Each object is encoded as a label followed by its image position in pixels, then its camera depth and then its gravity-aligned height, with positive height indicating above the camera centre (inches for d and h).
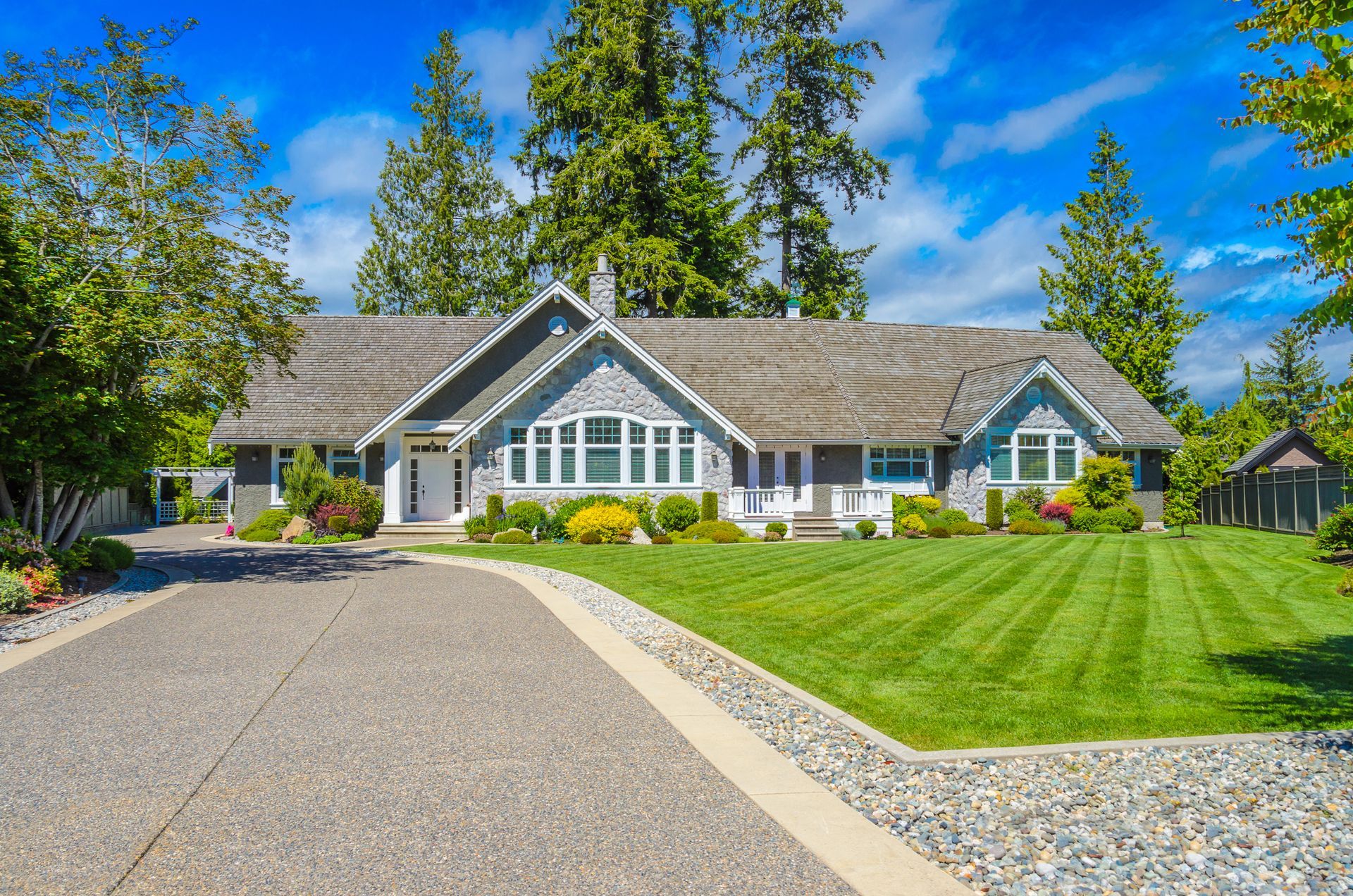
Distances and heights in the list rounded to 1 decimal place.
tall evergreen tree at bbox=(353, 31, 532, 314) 1674.5 +467.4
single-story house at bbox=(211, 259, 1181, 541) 981.2 +70.5
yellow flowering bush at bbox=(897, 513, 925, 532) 1000.2 -54.3
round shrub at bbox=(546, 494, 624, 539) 938.7 -32.7
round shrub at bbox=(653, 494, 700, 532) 961.5 -38.5
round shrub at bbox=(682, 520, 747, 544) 938.1 -55.3
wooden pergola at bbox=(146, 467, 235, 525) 1477.6 +16.9
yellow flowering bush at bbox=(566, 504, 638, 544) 913.5 -44.5
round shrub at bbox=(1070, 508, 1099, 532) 1031.6 -54.4
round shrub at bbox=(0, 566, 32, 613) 460.8 -56.1
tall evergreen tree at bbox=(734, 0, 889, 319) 1582.2 +569.8
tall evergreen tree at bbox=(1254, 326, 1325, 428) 2405.3 +244.5
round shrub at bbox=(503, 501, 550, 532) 939.3 -39.4
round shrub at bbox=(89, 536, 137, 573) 634.8 -51.4
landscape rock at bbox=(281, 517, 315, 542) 977.5 -49.7
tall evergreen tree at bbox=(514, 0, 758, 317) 1473.9 +530.5
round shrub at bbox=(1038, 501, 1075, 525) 1050.7 -46.0
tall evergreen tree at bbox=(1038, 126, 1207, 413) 1603.1 +330.1
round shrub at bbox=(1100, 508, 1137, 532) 1031.6 -53.4
